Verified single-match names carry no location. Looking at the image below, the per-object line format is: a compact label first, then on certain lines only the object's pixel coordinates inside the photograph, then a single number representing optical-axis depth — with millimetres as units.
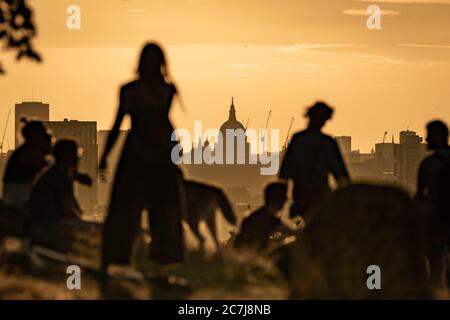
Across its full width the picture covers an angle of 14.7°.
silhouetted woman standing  25000
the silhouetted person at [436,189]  25781
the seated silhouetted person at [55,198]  25797
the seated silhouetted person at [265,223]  26688
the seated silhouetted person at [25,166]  26375
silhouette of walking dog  27703
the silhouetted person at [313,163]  26984
